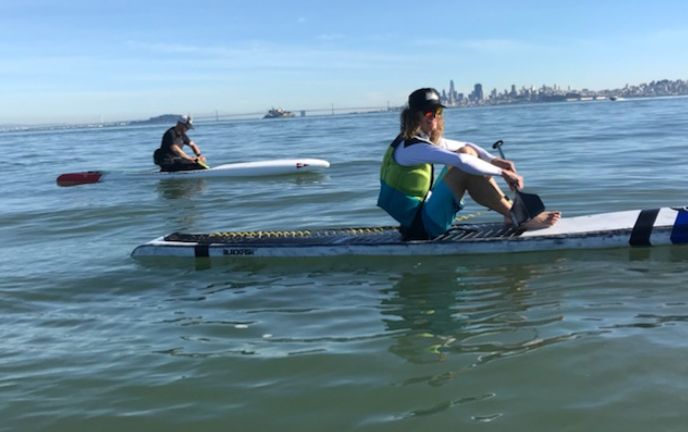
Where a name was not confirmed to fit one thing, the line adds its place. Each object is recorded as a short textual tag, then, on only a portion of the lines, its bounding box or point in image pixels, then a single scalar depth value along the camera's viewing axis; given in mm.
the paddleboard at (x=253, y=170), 17016
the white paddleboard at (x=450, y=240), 6715
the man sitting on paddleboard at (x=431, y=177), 6230
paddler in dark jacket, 17453
